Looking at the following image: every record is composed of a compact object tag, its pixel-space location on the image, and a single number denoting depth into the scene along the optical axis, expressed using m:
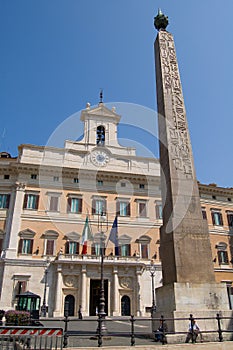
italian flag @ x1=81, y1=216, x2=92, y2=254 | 23.59
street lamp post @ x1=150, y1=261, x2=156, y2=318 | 23.54
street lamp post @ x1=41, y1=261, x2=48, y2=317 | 21.70
